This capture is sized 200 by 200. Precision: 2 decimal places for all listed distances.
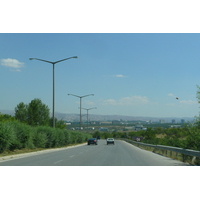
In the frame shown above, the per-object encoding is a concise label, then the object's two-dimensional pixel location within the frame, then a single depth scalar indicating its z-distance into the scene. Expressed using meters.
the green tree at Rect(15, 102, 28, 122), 75.81
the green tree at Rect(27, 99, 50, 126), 73.88
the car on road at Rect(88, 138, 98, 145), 61.10
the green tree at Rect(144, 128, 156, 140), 69.43
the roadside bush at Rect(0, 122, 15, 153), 22.73
